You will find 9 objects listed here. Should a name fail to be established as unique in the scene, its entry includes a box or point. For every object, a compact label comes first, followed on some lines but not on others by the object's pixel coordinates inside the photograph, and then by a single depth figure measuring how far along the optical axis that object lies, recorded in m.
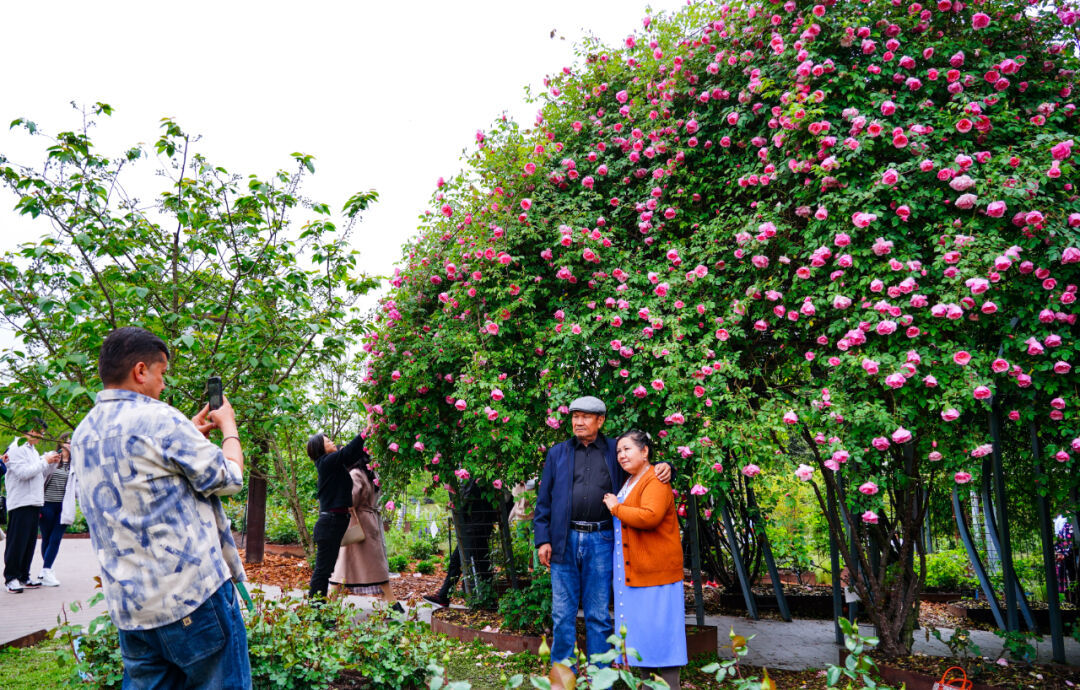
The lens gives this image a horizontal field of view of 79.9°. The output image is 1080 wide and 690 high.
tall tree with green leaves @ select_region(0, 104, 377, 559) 3.64
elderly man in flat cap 3.89
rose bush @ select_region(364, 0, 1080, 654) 3.53
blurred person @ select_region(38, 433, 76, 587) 7.25
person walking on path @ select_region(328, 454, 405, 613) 5.83
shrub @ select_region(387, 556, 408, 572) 9.85
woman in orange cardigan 3.58
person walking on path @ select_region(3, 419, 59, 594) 6.64
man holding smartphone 1.96
